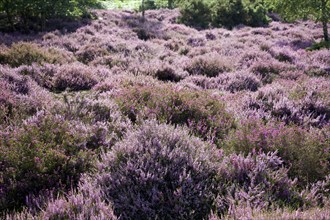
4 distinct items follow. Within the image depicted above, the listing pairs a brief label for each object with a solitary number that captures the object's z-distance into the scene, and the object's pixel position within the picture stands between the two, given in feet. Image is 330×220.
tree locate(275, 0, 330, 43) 48.67
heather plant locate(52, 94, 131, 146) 12.59
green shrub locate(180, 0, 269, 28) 77.30
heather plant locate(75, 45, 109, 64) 32.76
